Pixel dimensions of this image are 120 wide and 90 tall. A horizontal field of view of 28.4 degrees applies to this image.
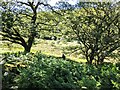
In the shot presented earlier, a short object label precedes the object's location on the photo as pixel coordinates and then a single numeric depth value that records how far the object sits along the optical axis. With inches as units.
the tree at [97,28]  289.0
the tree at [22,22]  294.9
